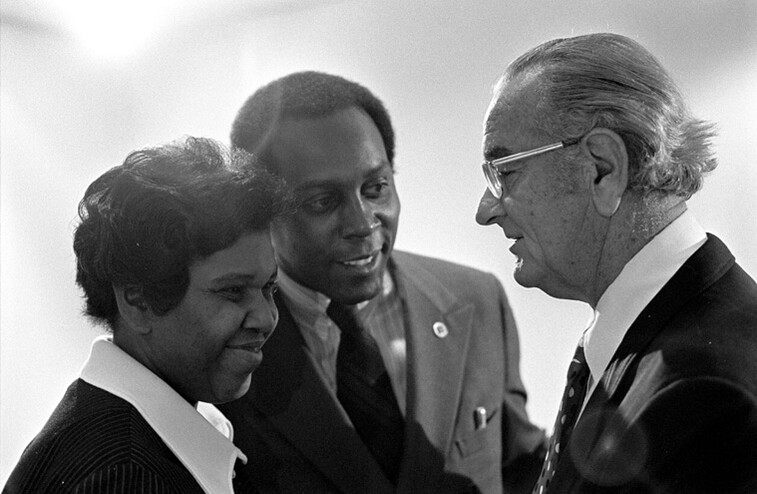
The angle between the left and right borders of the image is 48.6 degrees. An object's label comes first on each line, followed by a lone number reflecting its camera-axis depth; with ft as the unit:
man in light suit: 4.51
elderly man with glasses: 3.06
